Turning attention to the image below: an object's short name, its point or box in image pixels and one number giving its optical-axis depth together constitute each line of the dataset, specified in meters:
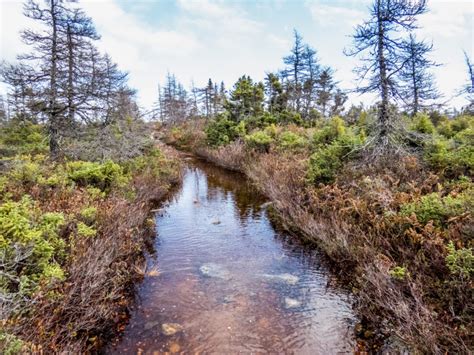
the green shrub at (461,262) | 3.63
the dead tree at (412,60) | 8.31
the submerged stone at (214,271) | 6.12
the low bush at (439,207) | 4.79
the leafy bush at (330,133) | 11.50
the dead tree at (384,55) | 8.44
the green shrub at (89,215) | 5.48
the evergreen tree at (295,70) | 25.95
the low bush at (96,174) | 8.07
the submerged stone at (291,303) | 5.06
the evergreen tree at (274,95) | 24.74
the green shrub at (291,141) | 14.49
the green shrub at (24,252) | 3.34
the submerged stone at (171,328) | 4.41
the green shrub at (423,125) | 9.66
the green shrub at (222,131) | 20.99
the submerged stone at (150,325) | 4.52
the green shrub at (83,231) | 4.71
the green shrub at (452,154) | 7.04
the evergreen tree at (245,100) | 21.86
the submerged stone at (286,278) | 5.92
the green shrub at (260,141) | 16.89
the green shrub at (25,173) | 6.80
